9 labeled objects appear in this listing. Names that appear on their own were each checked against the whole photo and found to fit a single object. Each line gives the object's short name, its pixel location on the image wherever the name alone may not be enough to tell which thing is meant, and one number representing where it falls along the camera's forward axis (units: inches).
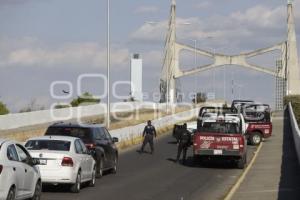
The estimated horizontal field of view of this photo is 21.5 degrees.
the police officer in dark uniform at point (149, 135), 1526.8
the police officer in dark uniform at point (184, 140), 1293.1
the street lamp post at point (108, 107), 1846.7
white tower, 3951.0
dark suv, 950.4
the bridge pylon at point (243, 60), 3740.2
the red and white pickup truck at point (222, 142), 1207.6
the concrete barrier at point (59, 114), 2341.3
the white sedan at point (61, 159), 775.7
